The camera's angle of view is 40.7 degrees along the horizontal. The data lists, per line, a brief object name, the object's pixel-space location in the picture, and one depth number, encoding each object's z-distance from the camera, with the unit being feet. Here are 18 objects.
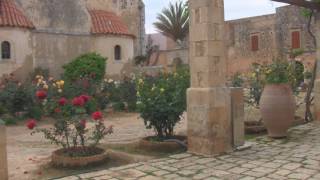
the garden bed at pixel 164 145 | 24.13
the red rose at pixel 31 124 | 20.28
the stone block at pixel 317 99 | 35.14
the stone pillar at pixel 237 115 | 23.76
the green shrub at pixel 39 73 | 66.25
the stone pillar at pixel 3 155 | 16.58
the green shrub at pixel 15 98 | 41.39
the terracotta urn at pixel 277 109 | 27.20
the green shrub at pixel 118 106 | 50.17
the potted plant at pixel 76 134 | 20.49
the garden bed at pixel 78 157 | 20.35
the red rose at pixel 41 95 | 21.40
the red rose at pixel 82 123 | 21.25
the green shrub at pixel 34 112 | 41.83
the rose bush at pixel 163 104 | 24.47
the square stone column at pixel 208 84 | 22.40
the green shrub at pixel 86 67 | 66.03
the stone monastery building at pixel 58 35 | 64.39
